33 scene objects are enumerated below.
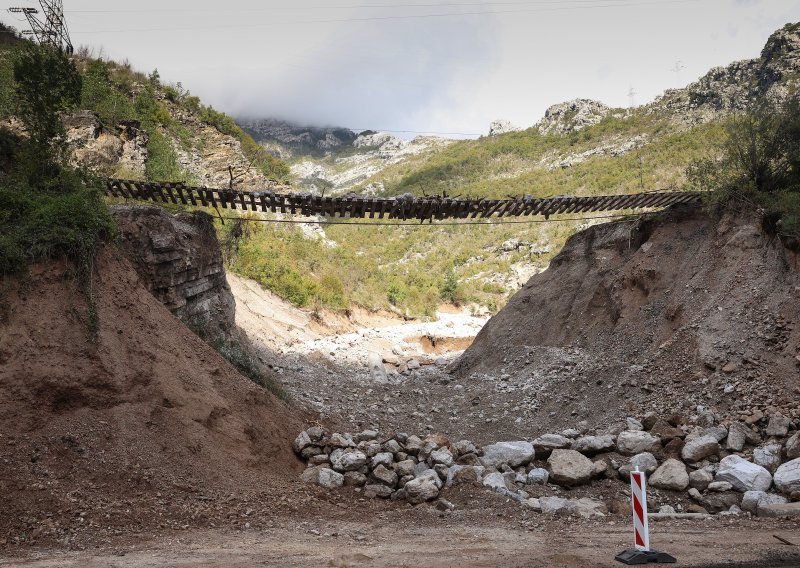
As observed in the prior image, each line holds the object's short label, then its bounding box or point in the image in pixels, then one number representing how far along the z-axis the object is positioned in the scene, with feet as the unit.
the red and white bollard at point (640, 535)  15.51
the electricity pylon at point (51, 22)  60.03
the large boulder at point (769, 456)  23.11
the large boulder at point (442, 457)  24.73
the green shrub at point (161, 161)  63.67
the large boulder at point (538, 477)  24.47
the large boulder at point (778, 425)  24.71
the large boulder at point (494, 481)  23.18
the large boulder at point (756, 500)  20.86
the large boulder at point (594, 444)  26.58
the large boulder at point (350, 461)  24.12
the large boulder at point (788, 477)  21.40
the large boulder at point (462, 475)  23.54
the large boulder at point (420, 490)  22.39
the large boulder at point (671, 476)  23.08
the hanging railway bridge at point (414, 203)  35.19
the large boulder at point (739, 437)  24.82
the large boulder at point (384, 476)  23.27
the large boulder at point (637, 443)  26.00
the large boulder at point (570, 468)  24.13
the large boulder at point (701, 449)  24.50
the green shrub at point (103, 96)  64.80
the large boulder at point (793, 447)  22.95
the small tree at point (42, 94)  27.58
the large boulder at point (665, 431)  26.40
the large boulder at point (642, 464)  24.48
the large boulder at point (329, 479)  23.36
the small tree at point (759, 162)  35.65
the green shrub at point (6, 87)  39.82
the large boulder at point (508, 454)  25.89
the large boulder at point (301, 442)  25.57
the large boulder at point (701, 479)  22.95
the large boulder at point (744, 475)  22.03
